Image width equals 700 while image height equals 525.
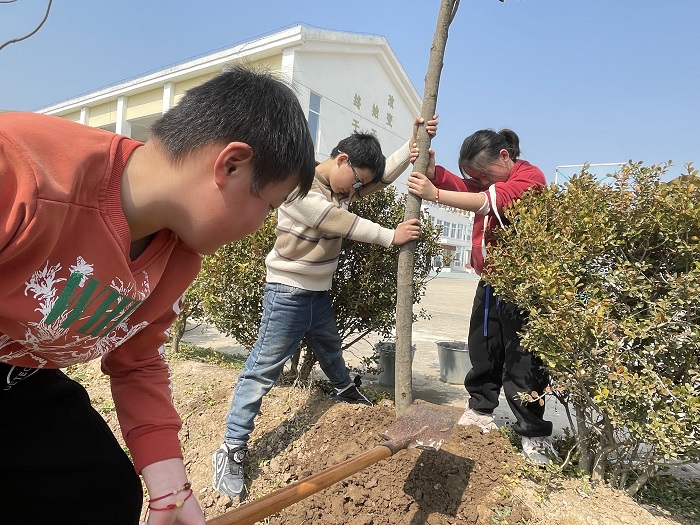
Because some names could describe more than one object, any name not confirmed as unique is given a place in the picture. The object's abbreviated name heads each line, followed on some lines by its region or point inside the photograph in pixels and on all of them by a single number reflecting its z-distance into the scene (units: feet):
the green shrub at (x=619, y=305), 6.82
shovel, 4.79
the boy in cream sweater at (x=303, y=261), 9.30
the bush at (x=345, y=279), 11.89
